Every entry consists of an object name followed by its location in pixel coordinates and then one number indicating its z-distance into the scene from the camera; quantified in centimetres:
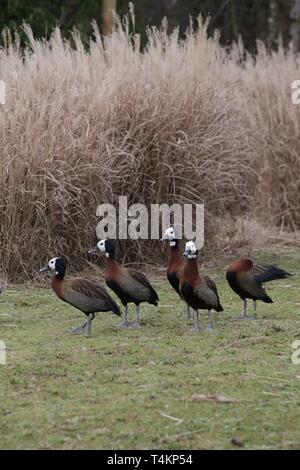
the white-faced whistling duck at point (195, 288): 1374
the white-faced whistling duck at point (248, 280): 1460
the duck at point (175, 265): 1490
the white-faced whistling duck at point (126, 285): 1429
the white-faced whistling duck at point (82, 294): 1365
